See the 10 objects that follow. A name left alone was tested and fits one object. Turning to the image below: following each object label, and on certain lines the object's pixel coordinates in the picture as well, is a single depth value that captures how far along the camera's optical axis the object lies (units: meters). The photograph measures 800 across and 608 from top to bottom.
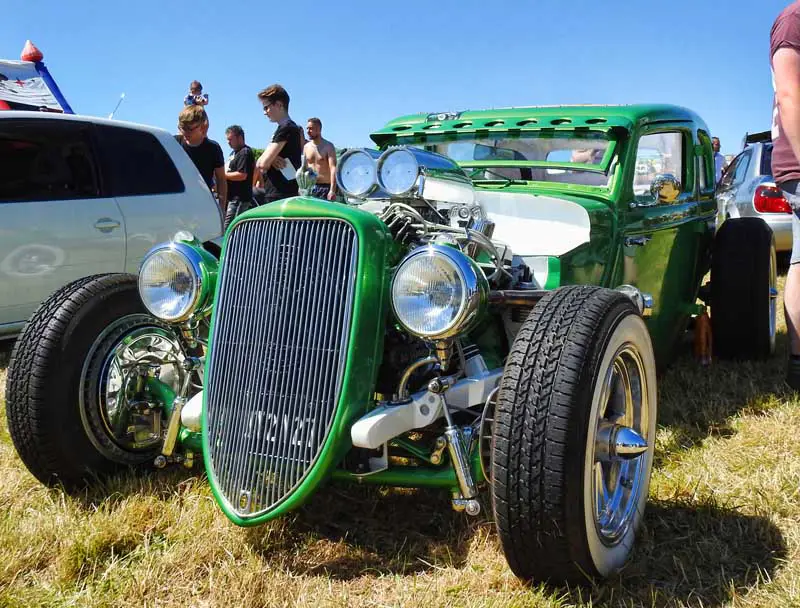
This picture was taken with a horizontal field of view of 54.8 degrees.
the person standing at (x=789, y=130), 3.42
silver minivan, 7.27
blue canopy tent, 7.00
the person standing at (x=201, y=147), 6.04
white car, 4.61
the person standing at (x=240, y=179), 6.75
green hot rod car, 2.01
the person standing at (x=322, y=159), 5.98
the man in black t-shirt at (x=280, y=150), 5.96
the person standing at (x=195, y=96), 7.26
